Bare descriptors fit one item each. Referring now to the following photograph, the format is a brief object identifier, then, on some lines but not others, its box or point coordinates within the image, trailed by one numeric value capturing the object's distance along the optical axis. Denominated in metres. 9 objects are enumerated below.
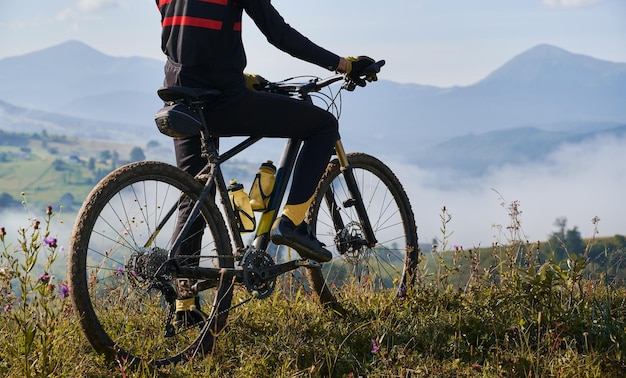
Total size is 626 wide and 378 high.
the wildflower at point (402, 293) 5.31
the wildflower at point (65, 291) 3.67
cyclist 4.08
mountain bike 3.80
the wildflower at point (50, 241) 3.35
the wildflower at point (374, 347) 3.79
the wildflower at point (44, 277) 3.12
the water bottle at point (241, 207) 4.50
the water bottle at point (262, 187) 4.58
